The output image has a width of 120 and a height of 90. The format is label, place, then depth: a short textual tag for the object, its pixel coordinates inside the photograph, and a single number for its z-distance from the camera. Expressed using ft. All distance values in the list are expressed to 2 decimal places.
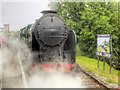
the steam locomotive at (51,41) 27.40
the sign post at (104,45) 33.76
